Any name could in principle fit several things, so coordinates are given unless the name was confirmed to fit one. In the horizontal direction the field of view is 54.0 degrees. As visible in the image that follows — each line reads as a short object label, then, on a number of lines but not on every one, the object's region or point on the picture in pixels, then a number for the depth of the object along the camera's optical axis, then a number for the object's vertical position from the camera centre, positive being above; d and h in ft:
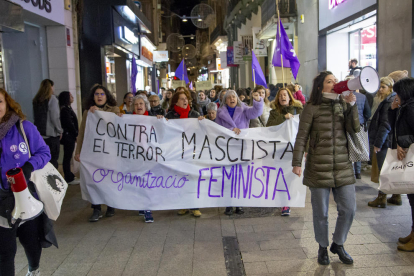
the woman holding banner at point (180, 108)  20.72 -0.58
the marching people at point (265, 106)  26.89 -0.78
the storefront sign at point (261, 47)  67.92 +7.96
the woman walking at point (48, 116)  24.49 -0.92
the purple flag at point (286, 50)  28.24 +3.07
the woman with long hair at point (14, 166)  10.48 -1.69
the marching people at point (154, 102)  25.49 -0.27
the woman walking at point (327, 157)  13.01 -2.07
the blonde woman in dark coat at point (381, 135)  19.30 -2.09
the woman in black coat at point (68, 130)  26.21 -1.95
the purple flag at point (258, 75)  28.68 +1.43
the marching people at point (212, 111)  22.36 -0.82
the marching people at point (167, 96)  34.97 +0.12
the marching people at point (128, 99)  25.72 -0.04
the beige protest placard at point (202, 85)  68.73 +1.92
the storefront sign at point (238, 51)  89.20 +9.73
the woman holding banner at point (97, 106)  19.45 -0.32
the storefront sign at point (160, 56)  103.25 +10.56
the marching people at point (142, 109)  18.69 -0.54
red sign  37.86 +5.43
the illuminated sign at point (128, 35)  49.14 +8.22
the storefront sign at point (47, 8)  26.72 +6.61
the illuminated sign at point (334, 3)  39.91 +8.99
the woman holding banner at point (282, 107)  20.26 -0.67
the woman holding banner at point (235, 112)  20.03 -0.82
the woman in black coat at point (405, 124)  13.87 -1.14
